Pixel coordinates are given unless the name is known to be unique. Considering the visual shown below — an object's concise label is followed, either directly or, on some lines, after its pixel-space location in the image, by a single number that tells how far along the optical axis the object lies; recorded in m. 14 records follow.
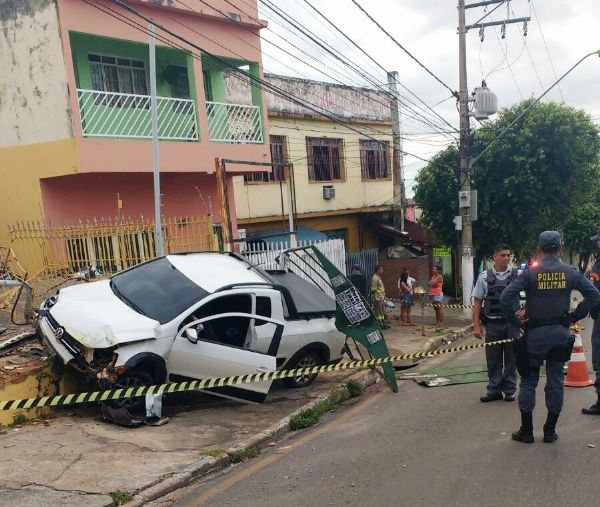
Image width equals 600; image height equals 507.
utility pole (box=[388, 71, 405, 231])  23.38
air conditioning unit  20.34
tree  17.06
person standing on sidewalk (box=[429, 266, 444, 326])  14.84
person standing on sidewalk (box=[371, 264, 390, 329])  13.93
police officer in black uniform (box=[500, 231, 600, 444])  4.88
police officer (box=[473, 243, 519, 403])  6.34
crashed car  5.81
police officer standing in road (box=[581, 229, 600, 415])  5.74
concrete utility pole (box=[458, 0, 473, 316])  16.06
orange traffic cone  6.84
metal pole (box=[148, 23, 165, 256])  9.89
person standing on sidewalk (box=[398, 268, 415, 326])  14.51
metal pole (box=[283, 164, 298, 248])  12.47
